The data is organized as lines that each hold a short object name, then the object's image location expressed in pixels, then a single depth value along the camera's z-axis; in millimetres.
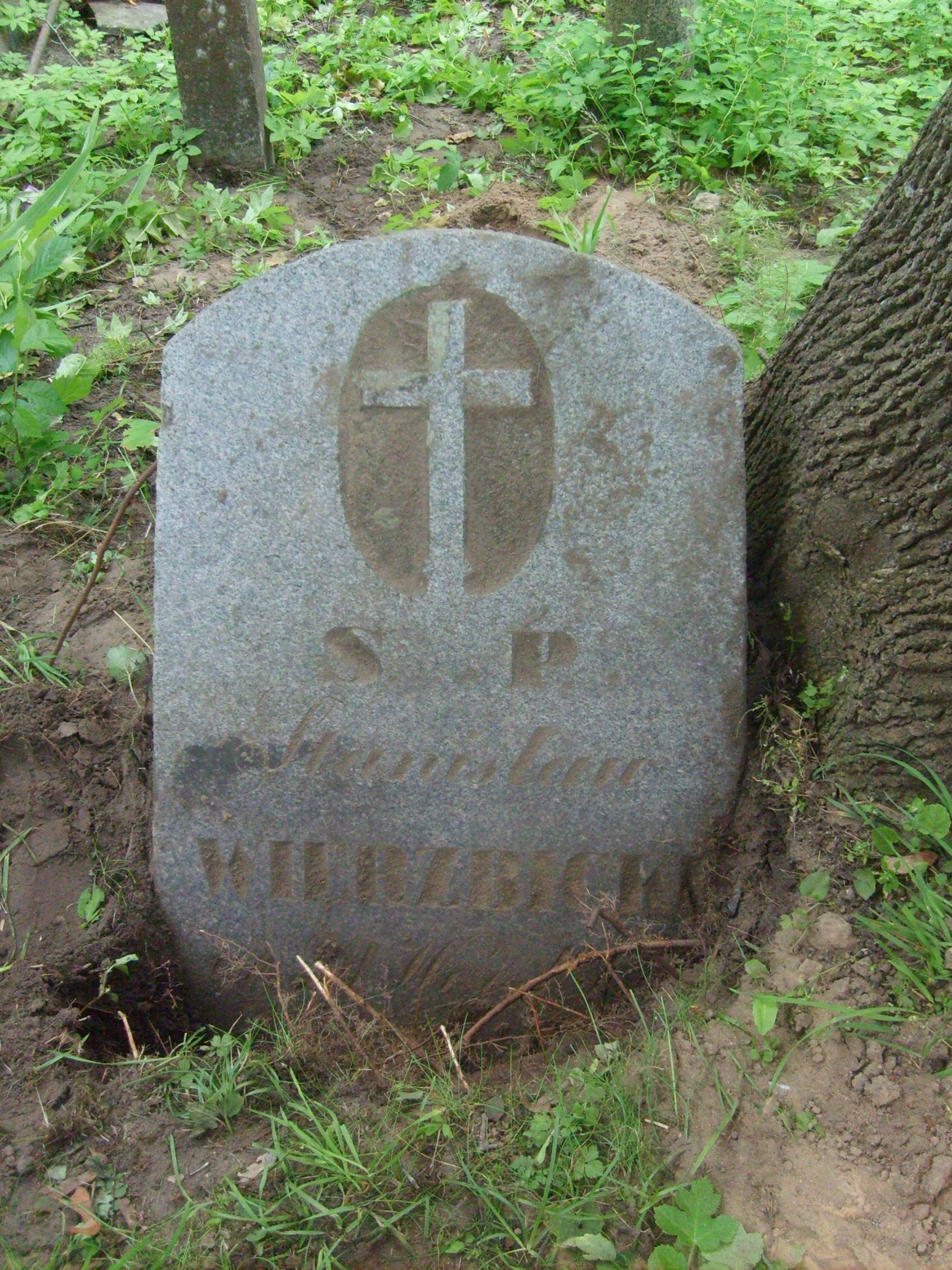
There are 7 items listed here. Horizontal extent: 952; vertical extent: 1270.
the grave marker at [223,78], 2936
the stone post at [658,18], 3133
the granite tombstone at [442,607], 1747
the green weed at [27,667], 2205
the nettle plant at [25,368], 2484
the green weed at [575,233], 2689
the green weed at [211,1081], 1574
